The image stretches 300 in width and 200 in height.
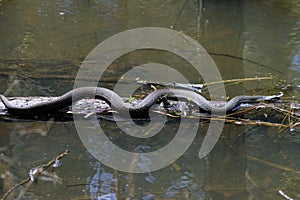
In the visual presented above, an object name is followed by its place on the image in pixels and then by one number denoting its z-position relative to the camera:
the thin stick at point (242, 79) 11.22
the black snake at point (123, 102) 9.03
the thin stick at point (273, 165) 7.87
